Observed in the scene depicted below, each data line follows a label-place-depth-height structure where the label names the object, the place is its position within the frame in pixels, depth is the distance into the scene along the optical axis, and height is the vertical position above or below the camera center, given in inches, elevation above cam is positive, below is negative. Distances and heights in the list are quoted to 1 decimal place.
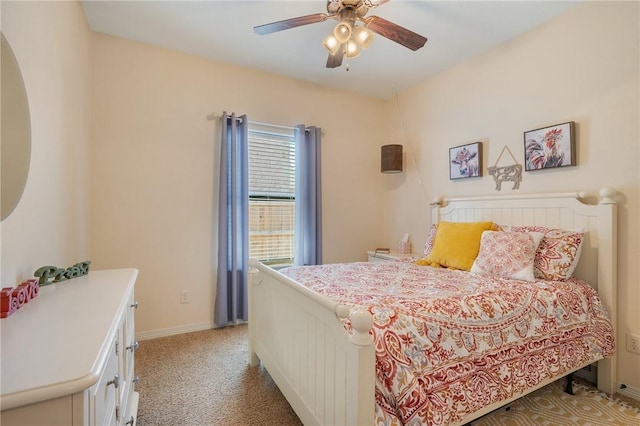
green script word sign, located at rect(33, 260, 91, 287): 51.8 -11.9
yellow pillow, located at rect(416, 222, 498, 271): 91.2 -11.4
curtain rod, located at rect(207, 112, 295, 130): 118.2 +36.9
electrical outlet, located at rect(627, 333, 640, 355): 75.3 -34.2
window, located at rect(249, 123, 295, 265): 128.1 +7.3
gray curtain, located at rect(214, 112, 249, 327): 115.7 -5.3
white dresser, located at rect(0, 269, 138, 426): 23.5 -13.7
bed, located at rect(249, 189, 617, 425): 44.4 -23.6
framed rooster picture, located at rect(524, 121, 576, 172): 86.5 +19.0
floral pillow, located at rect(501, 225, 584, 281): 76.8 -11.9
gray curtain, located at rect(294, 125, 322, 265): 134.4 +4.4
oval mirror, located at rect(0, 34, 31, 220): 41.9 +11.8
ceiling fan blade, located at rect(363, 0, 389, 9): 67.2 +47.9
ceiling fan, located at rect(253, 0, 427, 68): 73.6 +46.4
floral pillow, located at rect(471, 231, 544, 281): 77.7 -12.5
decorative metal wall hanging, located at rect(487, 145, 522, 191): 100.4 +12.7
